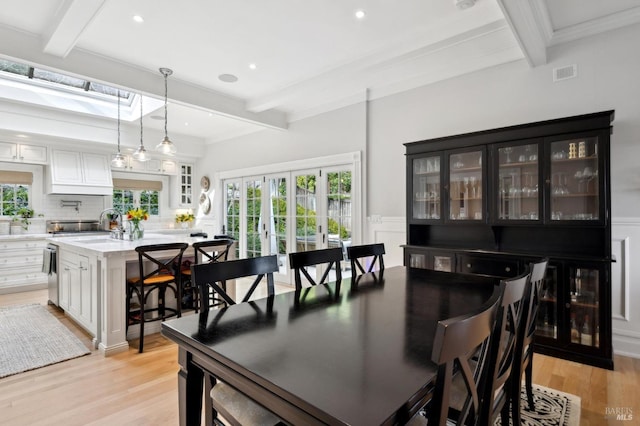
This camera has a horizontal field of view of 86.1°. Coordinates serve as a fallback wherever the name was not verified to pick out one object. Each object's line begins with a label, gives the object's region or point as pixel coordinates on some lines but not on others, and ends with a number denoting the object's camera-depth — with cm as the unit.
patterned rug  204
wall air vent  315
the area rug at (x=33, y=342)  284
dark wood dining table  85
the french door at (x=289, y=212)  508
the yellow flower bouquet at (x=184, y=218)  703
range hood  591
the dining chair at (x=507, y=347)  112
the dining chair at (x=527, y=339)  152
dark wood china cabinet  274
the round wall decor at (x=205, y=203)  747
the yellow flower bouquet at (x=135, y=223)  425
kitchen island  306
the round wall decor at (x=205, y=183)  752
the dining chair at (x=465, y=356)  77
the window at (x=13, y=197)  581
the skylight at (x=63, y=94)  499
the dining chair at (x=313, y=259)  214
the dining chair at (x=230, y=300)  127
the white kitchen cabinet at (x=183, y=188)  763
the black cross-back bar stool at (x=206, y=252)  345
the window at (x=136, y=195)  700
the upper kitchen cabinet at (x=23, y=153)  554
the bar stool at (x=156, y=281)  310
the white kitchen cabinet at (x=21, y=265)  524
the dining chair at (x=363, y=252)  262
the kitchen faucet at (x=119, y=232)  445
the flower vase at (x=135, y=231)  431
